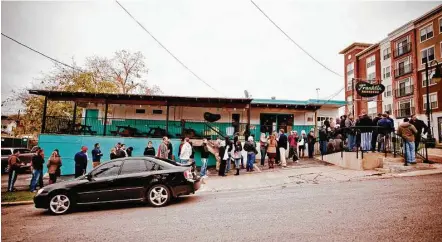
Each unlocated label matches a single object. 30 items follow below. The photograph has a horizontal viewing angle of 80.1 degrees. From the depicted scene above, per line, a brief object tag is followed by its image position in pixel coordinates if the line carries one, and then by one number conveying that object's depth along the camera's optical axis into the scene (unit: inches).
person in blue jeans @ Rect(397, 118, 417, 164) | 389.7
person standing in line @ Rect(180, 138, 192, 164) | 461.4
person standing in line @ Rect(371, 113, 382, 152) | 438.6
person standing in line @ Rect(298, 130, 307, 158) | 633.6
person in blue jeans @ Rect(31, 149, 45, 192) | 428.1
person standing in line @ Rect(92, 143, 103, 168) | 484.1
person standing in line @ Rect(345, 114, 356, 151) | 473.3
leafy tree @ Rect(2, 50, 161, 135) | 1064.1
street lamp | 456.1
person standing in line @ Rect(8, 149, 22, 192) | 431.5
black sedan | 285.4
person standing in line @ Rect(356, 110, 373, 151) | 448.5
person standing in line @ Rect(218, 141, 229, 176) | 486.6
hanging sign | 602.9
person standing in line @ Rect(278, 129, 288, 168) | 513.5
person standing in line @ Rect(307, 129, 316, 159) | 610.9
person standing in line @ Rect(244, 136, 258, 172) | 499.2
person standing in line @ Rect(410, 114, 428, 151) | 417.8
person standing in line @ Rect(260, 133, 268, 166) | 538.9
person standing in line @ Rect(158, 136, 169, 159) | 475.7
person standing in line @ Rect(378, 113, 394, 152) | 430.0
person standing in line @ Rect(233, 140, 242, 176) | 484.3
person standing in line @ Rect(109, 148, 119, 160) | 460.4
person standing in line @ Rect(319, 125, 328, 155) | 570.6
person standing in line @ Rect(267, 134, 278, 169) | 507.9
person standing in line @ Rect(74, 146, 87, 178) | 434.0
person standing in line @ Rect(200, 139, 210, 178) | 469.1
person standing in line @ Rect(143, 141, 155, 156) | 482.3
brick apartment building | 1125.7
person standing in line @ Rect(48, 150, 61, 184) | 419.2
